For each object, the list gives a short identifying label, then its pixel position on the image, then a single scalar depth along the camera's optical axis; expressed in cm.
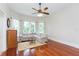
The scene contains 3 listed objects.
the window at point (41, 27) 488
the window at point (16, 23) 409
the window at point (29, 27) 461
